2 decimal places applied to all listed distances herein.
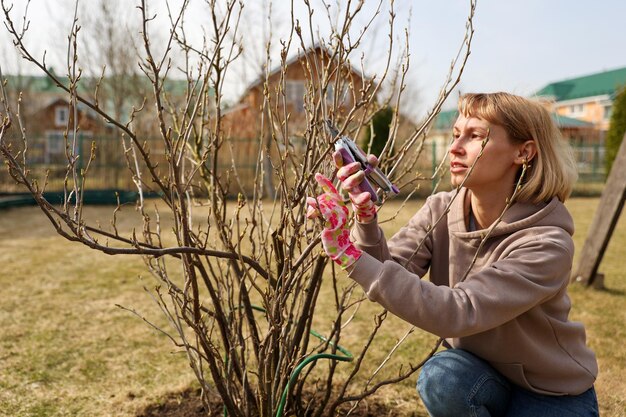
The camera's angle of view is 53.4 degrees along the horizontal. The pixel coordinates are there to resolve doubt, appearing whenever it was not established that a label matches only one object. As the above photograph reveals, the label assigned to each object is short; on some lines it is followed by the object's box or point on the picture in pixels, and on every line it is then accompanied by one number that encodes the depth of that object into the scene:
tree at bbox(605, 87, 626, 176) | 16.59
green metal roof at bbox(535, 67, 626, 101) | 50.18
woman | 1.74
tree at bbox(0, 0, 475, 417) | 1.69
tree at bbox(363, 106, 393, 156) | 14.96
